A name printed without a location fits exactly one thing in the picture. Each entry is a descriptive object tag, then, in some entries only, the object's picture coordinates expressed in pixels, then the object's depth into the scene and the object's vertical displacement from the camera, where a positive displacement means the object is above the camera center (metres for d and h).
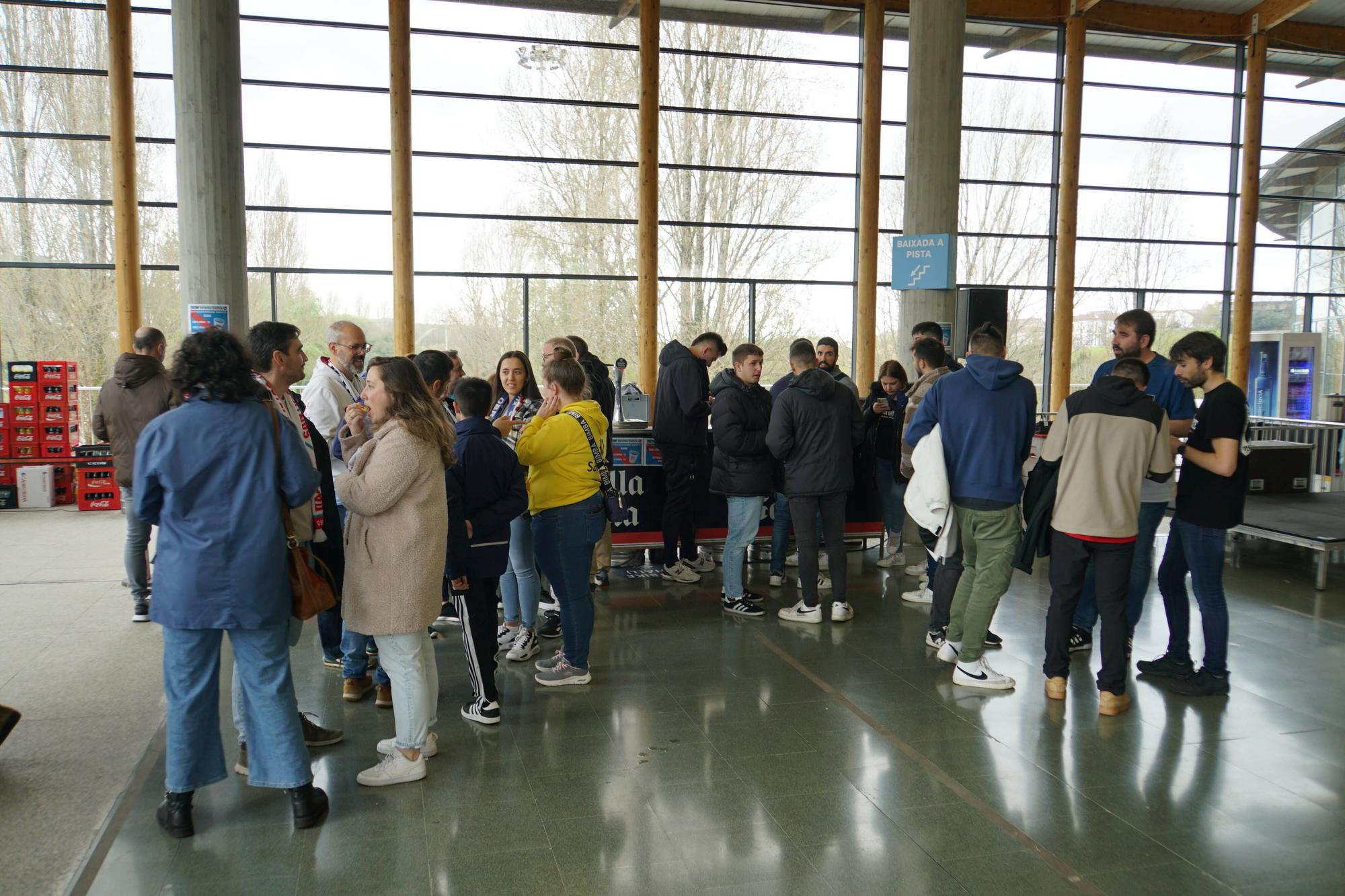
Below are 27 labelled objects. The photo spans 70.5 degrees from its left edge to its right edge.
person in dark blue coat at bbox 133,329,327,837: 2.94 -0.54
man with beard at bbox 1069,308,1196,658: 4.65 -0.13
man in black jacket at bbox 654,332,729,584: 6.40 -0.40
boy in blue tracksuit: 3.90 -0.59
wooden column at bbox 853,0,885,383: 12.80 +2.37
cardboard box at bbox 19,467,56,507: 9.59 -1.26
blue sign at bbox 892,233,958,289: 9.23 +1.10
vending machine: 14.34 +0.06
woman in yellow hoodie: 4.34 -0.54
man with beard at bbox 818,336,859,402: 7.56 +0.16
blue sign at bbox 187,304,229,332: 8.29 +0.42
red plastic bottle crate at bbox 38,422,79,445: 9.91 -0.74
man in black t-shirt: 4.28 -0.56
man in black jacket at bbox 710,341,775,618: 5.71 -0.48
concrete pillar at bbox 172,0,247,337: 8.27 +1.89
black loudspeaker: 10.20 +0.69
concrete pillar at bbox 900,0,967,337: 9.30 +2.46
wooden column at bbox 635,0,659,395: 12.05 +2.01
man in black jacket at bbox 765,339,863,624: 5.47 -0.42
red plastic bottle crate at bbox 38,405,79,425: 9.92 -0.53
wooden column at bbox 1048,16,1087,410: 13.65 +2.33
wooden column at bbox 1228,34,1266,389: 14.47 +2.95
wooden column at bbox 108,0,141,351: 10.72 +2.16
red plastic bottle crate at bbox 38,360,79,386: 9.97 -0.09
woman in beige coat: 3.32 -0.56
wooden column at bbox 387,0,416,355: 11.43 +2.33
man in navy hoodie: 4.58 -0.42
